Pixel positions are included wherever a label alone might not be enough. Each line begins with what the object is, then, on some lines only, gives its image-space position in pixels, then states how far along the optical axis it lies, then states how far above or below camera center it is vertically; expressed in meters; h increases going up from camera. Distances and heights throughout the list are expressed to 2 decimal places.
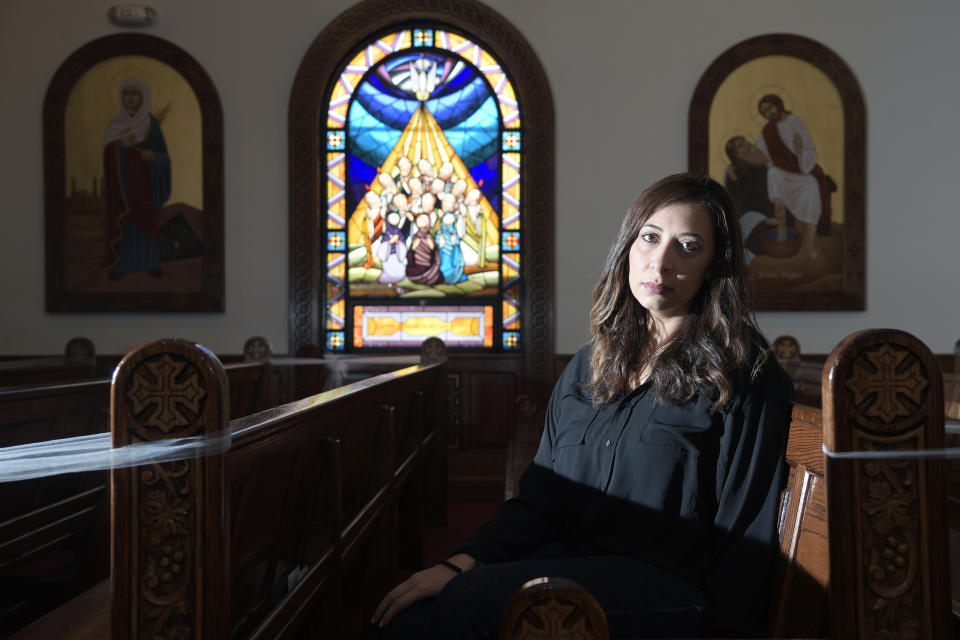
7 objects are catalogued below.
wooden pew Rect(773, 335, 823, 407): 3.71 -0.35
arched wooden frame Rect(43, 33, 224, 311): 5.90 +1.01
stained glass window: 6.02 +0.88
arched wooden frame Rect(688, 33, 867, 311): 5.88 +1.43
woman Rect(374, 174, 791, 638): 1.27 -0.31
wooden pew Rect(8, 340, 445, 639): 1.14 -0.42
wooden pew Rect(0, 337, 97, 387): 3.95 -0.37
